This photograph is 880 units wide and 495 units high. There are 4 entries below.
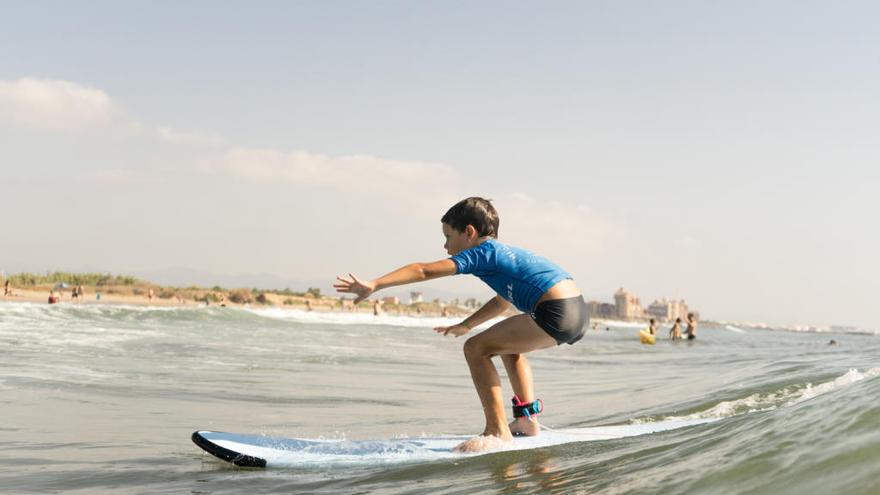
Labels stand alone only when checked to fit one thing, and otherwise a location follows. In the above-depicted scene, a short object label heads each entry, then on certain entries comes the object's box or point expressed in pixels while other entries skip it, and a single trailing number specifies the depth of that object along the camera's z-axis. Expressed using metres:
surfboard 4.45
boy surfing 4.58
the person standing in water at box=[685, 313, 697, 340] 34.74
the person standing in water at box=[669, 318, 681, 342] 38.50
